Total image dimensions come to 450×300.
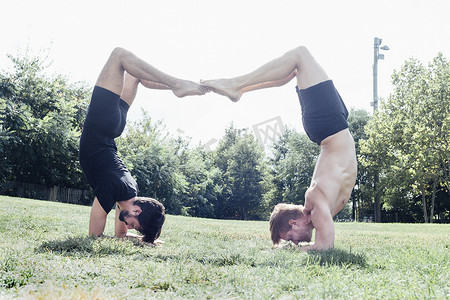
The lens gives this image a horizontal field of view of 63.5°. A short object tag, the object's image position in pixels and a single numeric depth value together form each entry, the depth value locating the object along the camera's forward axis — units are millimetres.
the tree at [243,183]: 44156
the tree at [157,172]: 25641
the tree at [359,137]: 36931
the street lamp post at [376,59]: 27125
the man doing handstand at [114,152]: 4695
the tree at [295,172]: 39681
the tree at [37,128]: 19766
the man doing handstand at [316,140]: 4316
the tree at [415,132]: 23781
